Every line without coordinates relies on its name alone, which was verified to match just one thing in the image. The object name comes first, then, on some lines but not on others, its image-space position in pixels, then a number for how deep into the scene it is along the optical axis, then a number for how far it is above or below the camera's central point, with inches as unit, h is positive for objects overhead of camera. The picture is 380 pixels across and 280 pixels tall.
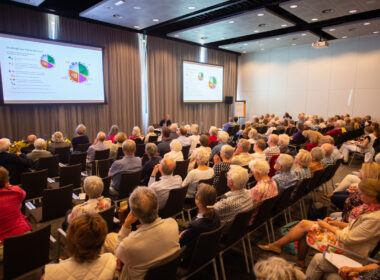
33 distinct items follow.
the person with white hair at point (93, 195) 95.6 -34.1
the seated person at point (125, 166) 155.3 -35.4
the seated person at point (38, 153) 185.6 -32.2
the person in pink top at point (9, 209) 95.5 -39.1
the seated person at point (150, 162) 163.3 -34.4
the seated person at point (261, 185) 120.0 -36.7
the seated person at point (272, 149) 193.5 -30.4
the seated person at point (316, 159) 159.4 -31.7
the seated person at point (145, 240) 66.4 -36.1
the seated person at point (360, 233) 85.5 -44.9
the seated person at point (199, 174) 139.6 -36.3
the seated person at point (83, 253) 55.1 -32.3
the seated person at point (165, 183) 121.3 -36.5
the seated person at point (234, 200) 102.8 -37.8
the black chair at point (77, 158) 196.4 -38.8
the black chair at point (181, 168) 168.6 -40.0
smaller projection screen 519.2 +62.6
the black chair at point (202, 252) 75.7 -46.5
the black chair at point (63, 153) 215.4 -37.8
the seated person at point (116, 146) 222.6 -32.5
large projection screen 291.4 +51.1
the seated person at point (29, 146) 216.7 -32.8
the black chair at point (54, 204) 118.6 -46.4
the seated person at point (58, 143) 229.7 -31.0
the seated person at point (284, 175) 131.5 -35.1
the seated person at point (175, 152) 185.2 -31.5
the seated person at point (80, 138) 248.8 -28.1
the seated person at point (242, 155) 165.6 -30.8
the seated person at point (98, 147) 214.7 -32.4
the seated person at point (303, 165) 144.2 -32.3
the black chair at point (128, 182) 144.6 -43.4
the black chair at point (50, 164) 177.3 -39.5
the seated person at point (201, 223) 83.2 -38.4
